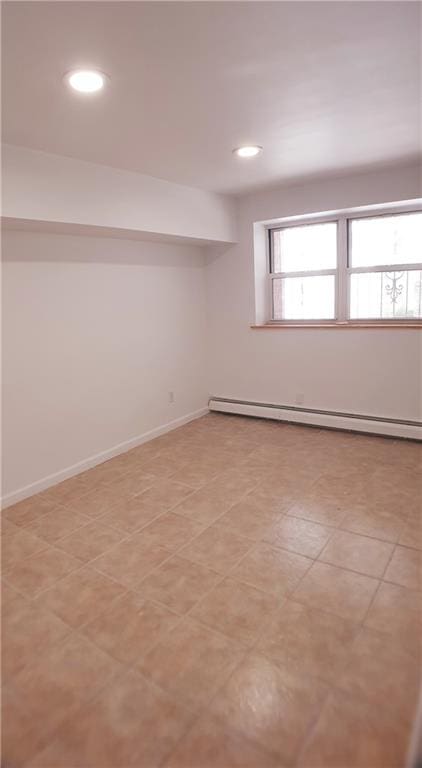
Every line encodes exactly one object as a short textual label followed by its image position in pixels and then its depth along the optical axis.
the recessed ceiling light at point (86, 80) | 1.86
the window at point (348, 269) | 4.04
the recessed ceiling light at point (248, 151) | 2.94
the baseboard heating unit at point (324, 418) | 4.04
